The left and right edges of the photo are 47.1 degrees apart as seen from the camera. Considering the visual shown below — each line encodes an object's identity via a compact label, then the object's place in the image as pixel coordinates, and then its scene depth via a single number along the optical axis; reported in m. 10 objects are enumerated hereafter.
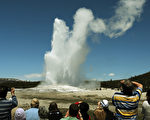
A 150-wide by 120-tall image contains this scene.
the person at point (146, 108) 4.53
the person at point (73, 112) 4.13
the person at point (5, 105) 4.40
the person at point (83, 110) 4.65
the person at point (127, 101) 4.16
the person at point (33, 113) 5.05
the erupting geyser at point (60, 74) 58.22
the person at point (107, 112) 4.61
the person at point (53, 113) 4.92
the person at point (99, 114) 4.60
